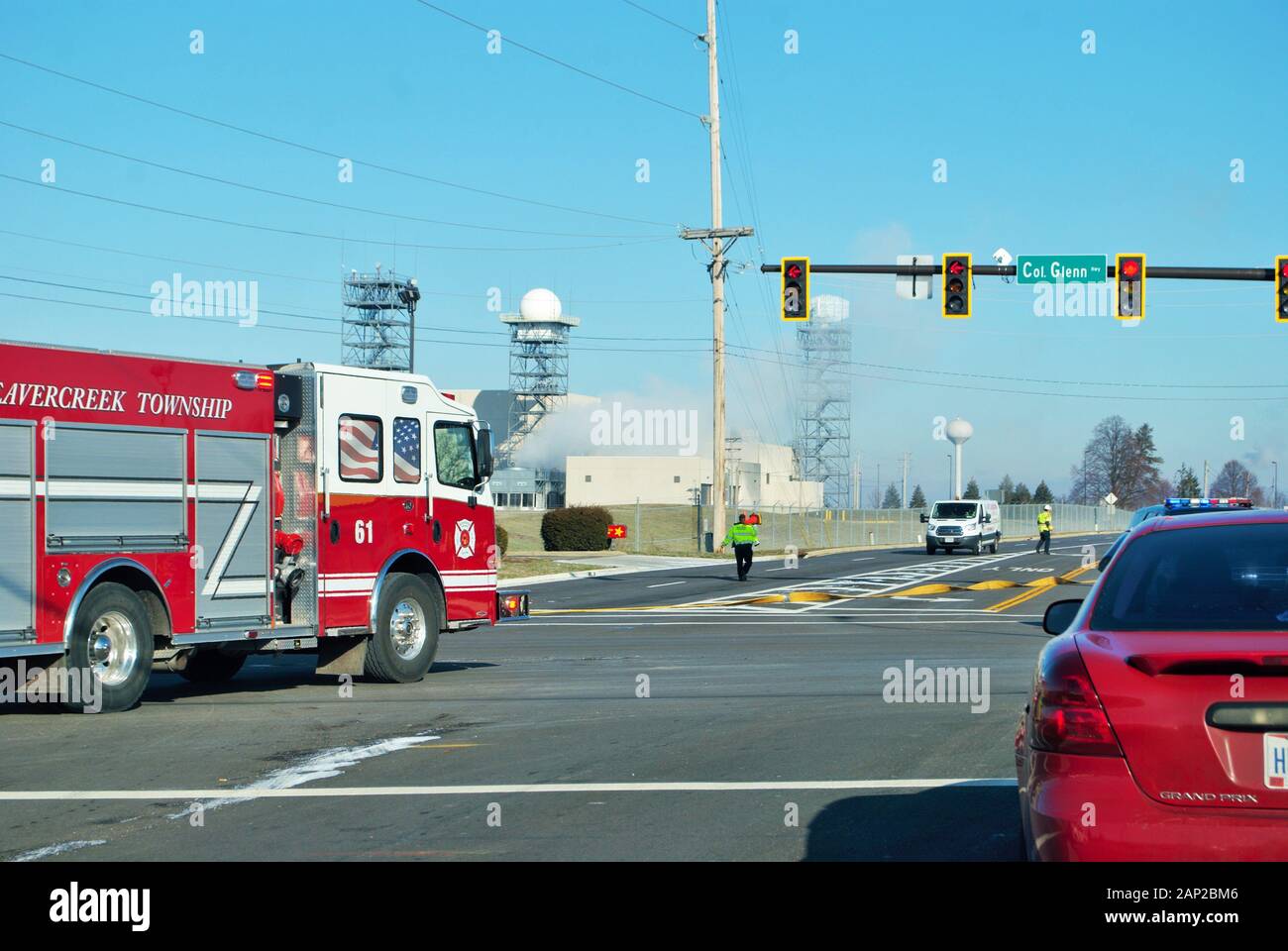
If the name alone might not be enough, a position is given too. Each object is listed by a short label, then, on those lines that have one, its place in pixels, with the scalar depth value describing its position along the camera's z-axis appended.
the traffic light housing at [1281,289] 25.92
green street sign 27.11
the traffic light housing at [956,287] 26.91
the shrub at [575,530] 56.66
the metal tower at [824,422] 120.69
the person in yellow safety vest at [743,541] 35.66
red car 4.53
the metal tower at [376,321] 94.44
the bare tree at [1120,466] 137.50
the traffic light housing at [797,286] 27.45
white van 53.91
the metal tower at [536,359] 104.12
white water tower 98.38
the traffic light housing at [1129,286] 26.17
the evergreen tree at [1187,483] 111.39
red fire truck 11.70
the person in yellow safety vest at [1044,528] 53.84
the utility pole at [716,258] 48.16
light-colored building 100.88
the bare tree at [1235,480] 92.38
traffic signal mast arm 25.84
